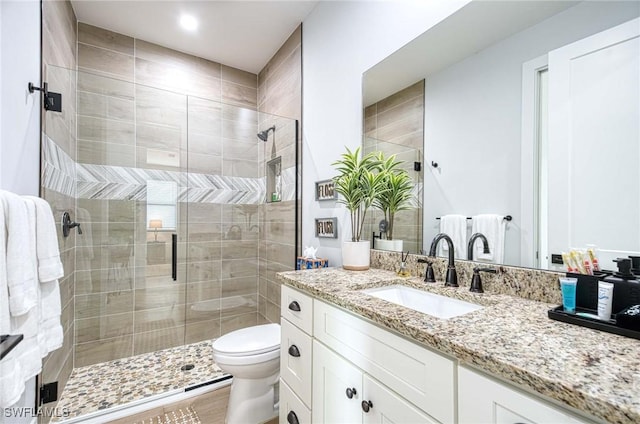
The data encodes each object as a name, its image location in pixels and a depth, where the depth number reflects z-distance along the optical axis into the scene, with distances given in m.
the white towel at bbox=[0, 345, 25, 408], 0.87
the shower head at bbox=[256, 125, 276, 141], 2.77
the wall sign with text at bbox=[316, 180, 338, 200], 2.01
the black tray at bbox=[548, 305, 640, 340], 0.67
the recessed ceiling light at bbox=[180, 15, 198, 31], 2.37
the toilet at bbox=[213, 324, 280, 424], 1.60
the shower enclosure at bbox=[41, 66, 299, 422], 2.15
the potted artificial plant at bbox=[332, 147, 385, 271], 1.60
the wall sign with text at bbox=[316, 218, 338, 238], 1.99
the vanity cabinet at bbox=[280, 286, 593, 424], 0.58
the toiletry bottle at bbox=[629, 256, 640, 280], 0.79
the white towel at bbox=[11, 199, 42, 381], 1.00
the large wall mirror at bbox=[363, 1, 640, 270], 0.85
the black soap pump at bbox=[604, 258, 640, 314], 0.73
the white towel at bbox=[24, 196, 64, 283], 1.18
